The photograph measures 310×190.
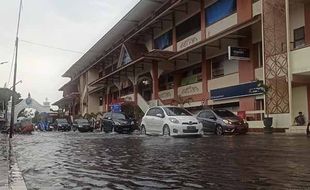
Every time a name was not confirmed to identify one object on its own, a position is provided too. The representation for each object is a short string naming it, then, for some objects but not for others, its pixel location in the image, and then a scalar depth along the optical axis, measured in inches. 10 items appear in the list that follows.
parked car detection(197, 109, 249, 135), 583.1
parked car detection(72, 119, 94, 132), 1140.6
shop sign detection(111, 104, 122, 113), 1101.3
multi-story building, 610.5
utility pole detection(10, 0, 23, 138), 716.5
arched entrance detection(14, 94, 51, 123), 2523.9
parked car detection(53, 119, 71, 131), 1320.5
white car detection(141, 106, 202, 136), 512.2
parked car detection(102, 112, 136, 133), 803.5
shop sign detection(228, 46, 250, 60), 696.5
